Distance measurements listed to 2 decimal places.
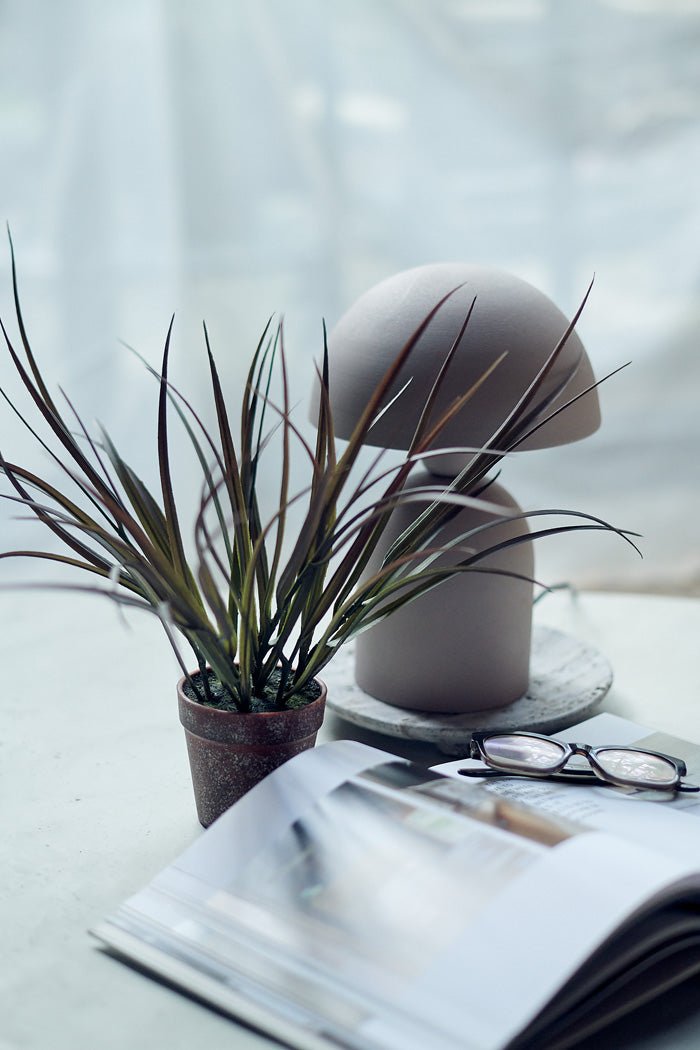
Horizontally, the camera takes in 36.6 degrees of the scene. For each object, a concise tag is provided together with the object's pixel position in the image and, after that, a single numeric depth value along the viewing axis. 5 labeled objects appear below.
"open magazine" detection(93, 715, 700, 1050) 0.48
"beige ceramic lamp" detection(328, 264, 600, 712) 0.79
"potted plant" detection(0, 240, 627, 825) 0.64
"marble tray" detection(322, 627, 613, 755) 0.82
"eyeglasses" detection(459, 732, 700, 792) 0.71
